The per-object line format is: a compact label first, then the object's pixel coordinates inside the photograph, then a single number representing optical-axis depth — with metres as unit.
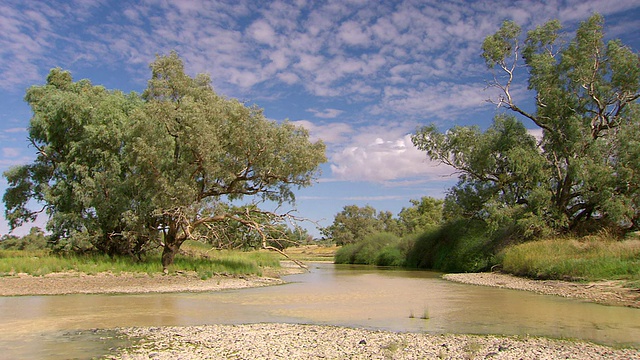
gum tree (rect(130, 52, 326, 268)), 24.41
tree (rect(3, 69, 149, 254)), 26.16
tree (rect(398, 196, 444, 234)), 82.01
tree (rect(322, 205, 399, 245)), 104.81
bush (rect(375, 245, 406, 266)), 49.59
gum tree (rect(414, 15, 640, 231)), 28.50
